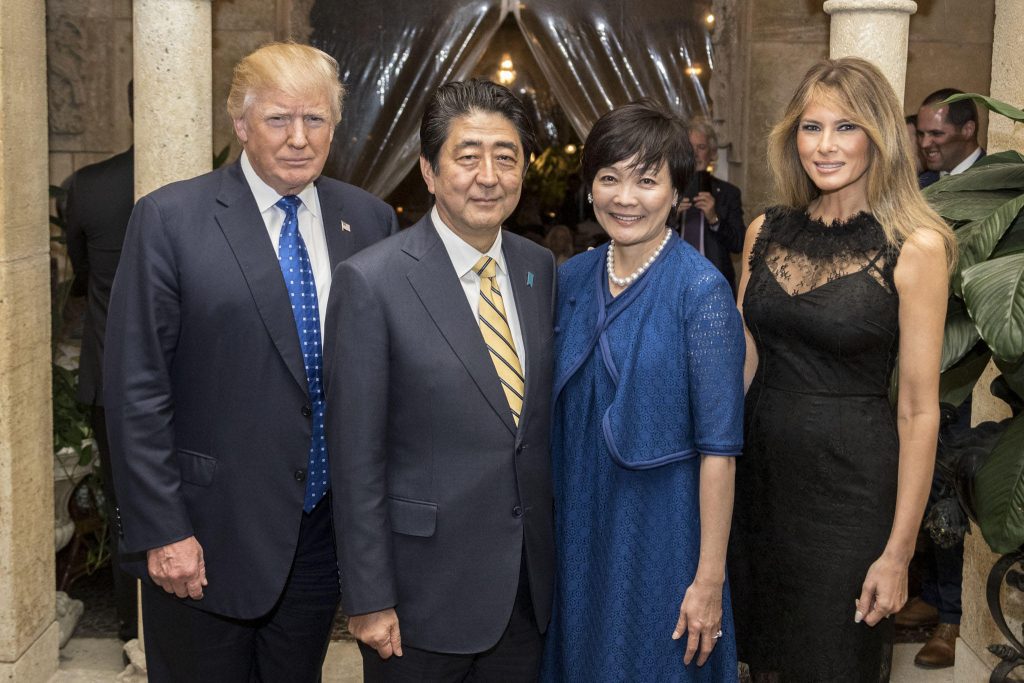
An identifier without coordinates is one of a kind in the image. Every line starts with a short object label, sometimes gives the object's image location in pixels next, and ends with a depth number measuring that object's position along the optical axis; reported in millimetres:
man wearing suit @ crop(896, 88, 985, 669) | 4211
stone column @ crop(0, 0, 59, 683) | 3480
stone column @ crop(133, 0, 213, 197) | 3596
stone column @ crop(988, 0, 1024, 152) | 3373
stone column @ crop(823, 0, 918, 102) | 3670
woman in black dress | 2408
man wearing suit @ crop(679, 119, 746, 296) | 5754
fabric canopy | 6359
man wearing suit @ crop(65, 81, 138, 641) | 4098
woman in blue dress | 2303
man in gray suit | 2182
